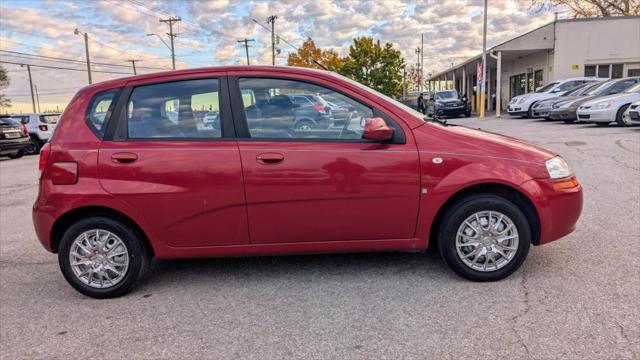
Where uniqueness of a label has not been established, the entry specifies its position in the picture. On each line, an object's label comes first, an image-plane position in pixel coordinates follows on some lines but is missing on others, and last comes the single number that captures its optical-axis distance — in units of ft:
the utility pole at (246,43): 197.71
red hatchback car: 11.59
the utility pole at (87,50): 143.54
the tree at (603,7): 112.57
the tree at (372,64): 163.63
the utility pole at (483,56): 83.61
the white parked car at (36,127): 59.47
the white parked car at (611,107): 43.01
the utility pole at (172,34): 157.89
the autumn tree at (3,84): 199.78
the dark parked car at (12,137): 49.84
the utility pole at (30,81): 221.15
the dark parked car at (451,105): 89.25
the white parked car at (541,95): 64.59
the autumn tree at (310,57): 178.19
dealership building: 79.05
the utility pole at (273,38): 161.95
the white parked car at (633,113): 39.14
